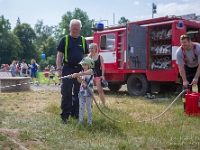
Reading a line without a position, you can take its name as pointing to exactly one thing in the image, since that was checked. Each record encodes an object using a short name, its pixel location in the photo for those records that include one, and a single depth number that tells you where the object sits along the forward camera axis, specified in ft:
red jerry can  19.76
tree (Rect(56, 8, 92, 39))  261.03
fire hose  17.02
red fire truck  33.17
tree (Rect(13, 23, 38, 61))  270.26
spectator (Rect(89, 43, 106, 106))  24.35
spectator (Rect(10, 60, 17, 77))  73.04
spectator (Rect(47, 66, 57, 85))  59.67
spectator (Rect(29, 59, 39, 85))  67.36
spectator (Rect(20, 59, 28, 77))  70.75
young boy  17.06
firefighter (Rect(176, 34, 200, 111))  19.85
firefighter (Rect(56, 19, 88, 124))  18.56
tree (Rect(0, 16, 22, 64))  236.22
